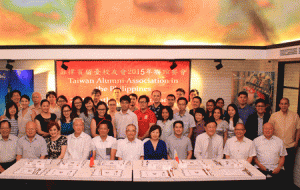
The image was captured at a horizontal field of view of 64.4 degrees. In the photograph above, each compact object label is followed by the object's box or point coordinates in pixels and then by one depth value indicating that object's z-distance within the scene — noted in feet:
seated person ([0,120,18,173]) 13.17
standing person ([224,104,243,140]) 15.31
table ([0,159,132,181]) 10.23
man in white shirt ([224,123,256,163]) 13.34
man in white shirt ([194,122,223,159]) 13.78
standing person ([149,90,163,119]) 16.79
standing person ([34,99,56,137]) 14.55
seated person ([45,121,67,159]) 13.08
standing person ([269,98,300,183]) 15.16
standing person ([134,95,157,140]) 15.83
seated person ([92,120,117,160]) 13.17
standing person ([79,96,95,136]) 15.55
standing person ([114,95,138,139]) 15.49
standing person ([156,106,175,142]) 15.05
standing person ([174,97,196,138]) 15.72
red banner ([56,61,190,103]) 22.26
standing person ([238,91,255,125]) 16.64
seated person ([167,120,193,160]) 13.73
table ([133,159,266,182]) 10.33
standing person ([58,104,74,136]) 14.70
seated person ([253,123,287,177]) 13.39
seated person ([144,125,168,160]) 12.86
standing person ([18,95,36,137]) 15.56
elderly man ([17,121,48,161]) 13.08
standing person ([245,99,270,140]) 15.60
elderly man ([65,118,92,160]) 13.15
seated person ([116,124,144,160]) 13.14
